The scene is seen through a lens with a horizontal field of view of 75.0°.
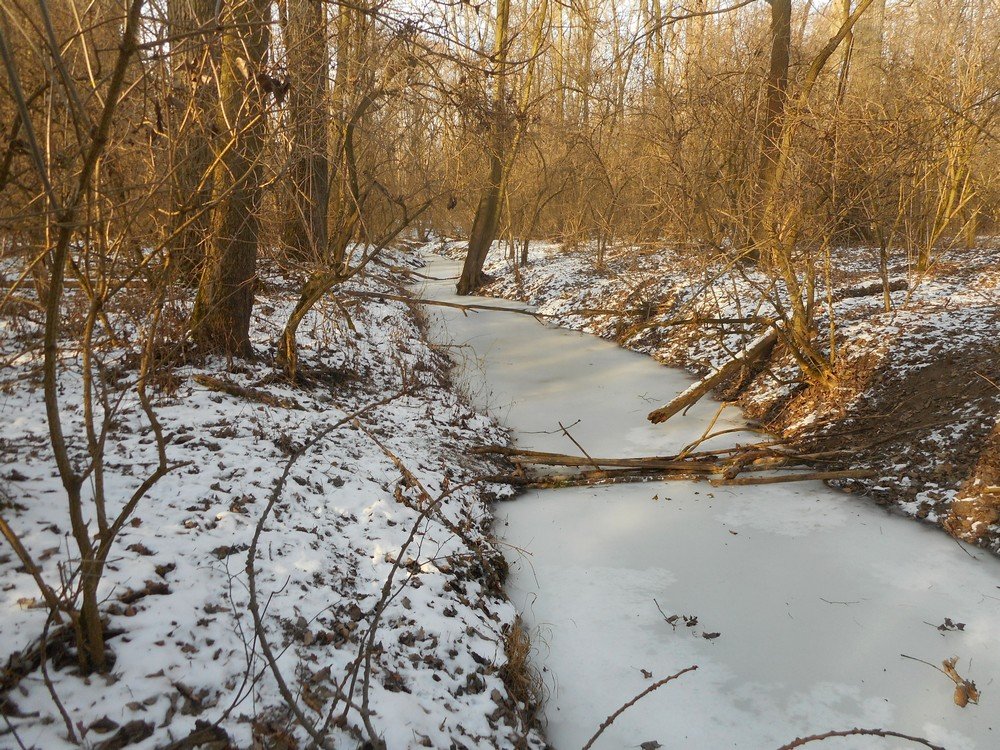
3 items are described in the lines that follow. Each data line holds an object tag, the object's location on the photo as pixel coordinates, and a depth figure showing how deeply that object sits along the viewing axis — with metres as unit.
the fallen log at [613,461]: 6.00
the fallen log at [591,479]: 5.95
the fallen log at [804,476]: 5.54
